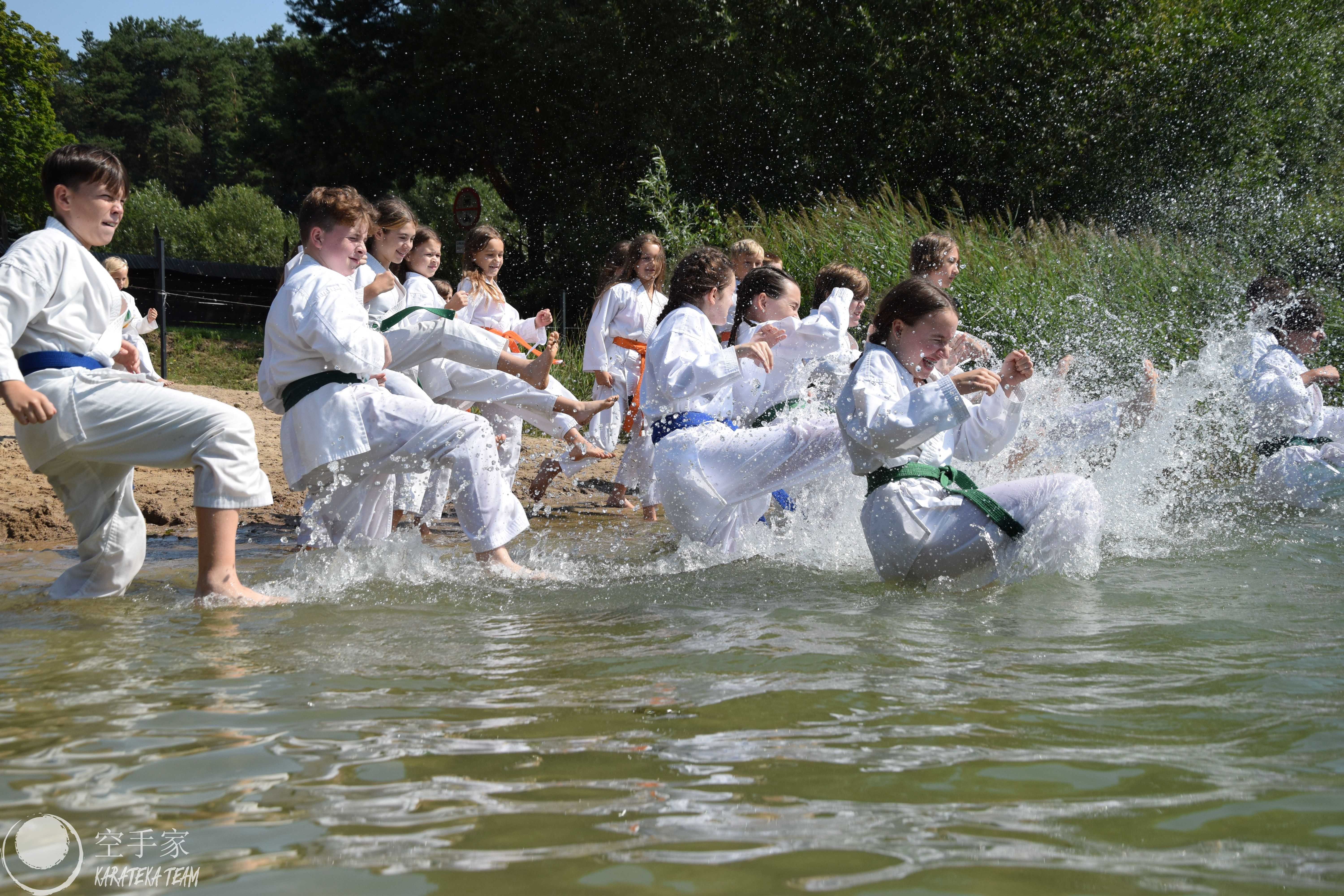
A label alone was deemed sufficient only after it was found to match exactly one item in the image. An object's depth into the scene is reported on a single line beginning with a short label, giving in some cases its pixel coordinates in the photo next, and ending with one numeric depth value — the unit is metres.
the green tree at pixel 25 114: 35.97
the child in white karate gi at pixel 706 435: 5.86
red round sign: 15.39
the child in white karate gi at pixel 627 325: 9.09
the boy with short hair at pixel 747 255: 8.64
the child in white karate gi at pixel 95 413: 4.47
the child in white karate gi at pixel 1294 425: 7.90
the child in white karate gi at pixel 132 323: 8.91
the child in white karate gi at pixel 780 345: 6.59
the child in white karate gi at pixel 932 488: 4.68
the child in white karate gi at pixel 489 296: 8.12
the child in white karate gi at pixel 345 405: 5.20
